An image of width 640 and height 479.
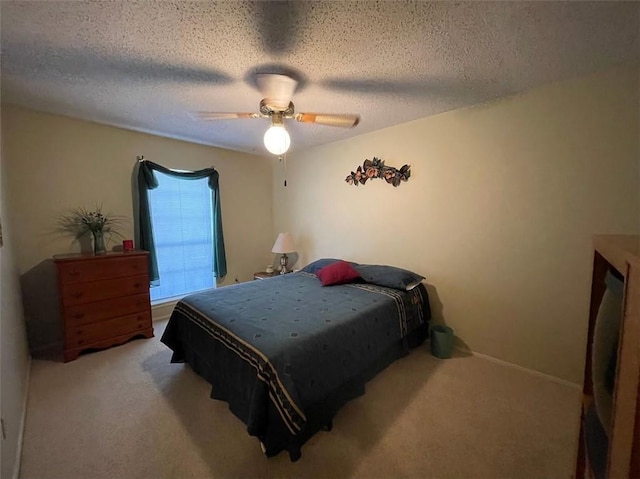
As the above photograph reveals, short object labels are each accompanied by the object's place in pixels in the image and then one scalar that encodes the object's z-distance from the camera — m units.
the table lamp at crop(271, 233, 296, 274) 3.72
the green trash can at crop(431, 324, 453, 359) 2.38
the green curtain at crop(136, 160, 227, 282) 2.98
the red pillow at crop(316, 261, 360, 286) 2.71
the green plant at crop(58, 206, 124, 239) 2.61
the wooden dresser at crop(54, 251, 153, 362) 2.32
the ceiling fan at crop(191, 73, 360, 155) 1.84
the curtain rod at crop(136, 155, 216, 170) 3.00
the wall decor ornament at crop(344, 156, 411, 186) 2.78
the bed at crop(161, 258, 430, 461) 1.40
